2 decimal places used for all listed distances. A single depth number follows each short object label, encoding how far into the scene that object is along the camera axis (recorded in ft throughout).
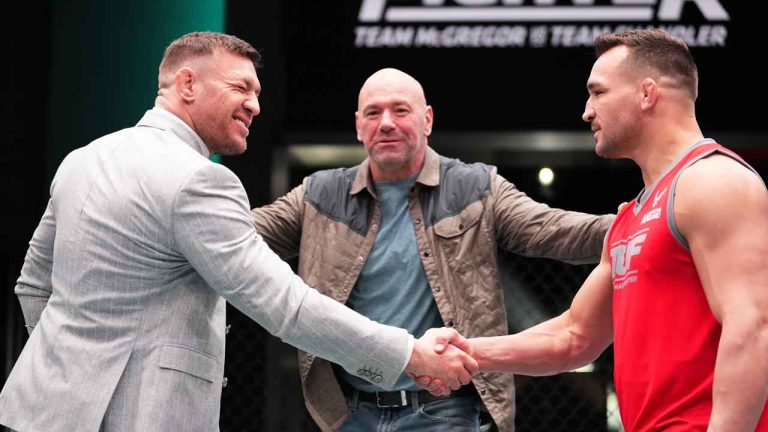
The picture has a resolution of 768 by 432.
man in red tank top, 7.36
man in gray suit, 8.27
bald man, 11.02
